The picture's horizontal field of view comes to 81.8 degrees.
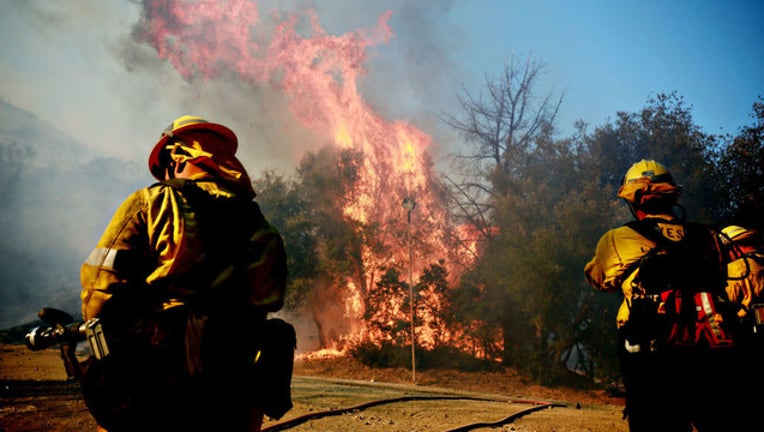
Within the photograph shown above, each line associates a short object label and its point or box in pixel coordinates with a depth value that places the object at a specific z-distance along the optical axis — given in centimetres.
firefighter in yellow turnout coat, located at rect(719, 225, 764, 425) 276
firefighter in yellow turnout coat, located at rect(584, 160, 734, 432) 281
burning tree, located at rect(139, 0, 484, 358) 2364
